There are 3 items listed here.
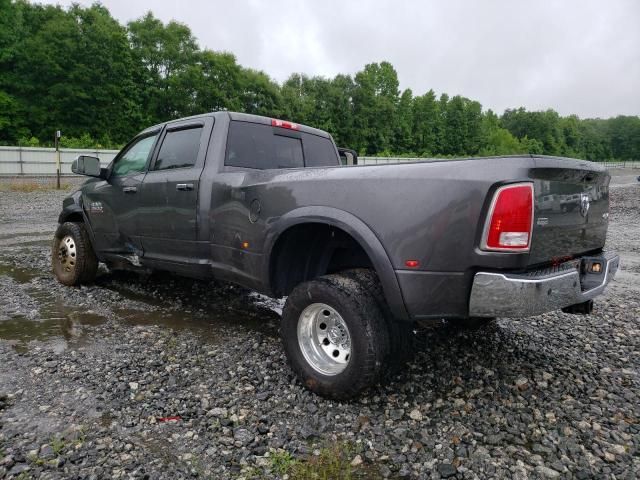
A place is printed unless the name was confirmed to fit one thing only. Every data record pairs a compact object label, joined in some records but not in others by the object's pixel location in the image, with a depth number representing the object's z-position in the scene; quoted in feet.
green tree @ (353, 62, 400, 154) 208.23
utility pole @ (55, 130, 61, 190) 64.82
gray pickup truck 7.93
